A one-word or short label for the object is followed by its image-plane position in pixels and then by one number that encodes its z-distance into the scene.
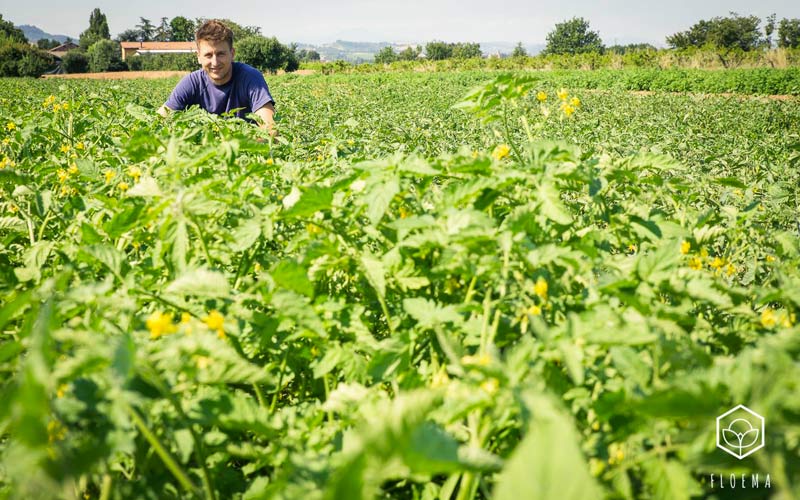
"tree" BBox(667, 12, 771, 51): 57.31
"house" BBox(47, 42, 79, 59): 85.64
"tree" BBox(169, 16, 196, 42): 87.31
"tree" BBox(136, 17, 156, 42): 101.94
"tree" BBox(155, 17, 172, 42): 100.56
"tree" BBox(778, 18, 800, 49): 62.77
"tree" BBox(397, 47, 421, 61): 70.56
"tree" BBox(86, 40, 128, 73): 57.78
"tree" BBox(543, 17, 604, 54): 77.81
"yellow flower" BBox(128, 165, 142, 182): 1.82
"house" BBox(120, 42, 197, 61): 66.00
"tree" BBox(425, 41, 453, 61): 85.31
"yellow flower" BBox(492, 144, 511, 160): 1.57
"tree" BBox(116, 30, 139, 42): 102.25
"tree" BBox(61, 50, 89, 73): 55.15
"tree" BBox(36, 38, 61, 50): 77.81
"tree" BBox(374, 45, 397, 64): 71.31
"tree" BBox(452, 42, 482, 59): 81.74
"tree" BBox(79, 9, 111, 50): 94.96
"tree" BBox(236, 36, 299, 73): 47.91
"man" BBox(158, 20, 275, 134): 4.17
